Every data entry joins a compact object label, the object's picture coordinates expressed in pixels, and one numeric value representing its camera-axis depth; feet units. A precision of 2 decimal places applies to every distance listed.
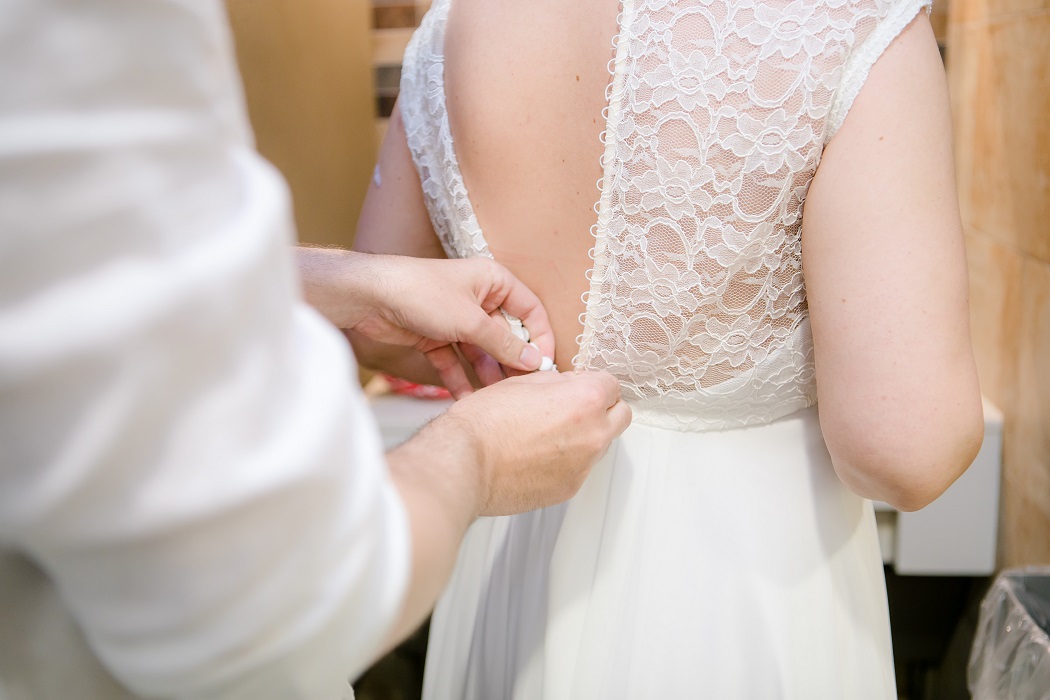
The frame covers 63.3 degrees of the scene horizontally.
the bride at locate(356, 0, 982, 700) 2.27
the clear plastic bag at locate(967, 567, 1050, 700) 4.04
